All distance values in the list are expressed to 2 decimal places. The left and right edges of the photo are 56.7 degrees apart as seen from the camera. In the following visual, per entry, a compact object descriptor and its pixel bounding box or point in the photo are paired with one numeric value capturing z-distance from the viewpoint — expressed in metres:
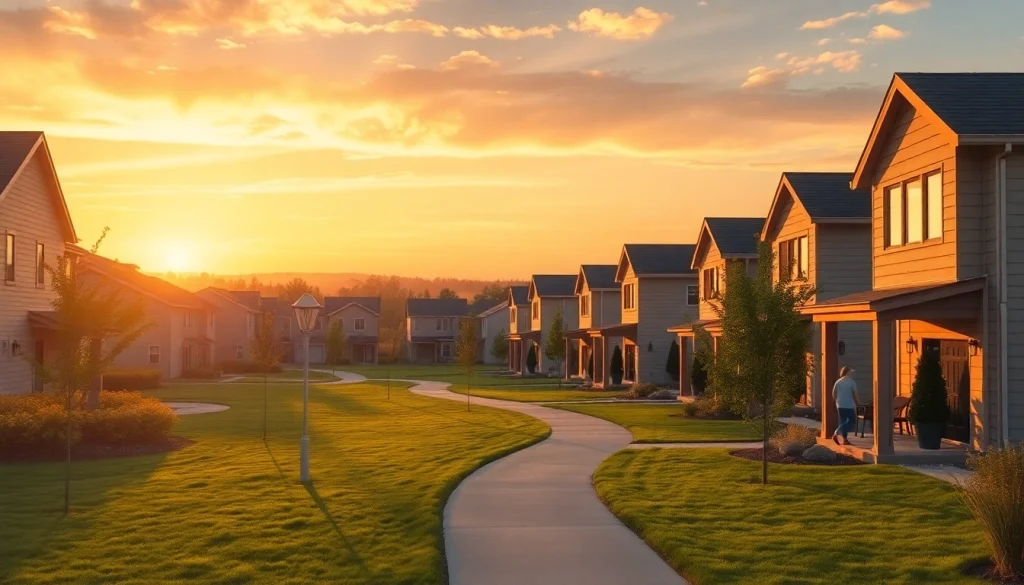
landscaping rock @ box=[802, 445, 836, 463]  19.19
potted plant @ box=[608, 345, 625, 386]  52.34
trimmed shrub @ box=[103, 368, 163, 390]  47.16
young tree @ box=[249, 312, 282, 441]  31.28
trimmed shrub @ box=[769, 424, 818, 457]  19.69
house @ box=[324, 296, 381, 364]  104.00
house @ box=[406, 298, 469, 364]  106.31
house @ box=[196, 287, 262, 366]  83.06
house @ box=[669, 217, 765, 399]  38.69
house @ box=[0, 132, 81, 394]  28.02
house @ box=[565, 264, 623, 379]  58.22
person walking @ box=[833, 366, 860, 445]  20.97
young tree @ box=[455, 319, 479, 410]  38.91
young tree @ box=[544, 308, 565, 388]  57.09
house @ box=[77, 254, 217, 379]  55.66
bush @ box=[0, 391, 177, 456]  20.94
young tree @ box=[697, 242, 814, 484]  16.89
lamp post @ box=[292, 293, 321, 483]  18.48
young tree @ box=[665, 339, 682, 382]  47.44
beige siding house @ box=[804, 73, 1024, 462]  18.45
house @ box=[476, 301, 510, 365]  97.94
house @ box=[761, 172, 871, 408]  29.59
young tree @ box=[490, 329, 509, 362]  90.38
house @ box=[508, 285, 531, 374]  76.47
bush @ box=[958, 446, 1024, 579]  10.39
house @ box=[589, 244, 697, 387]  48.25
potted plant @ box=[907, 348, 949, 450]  19.72
